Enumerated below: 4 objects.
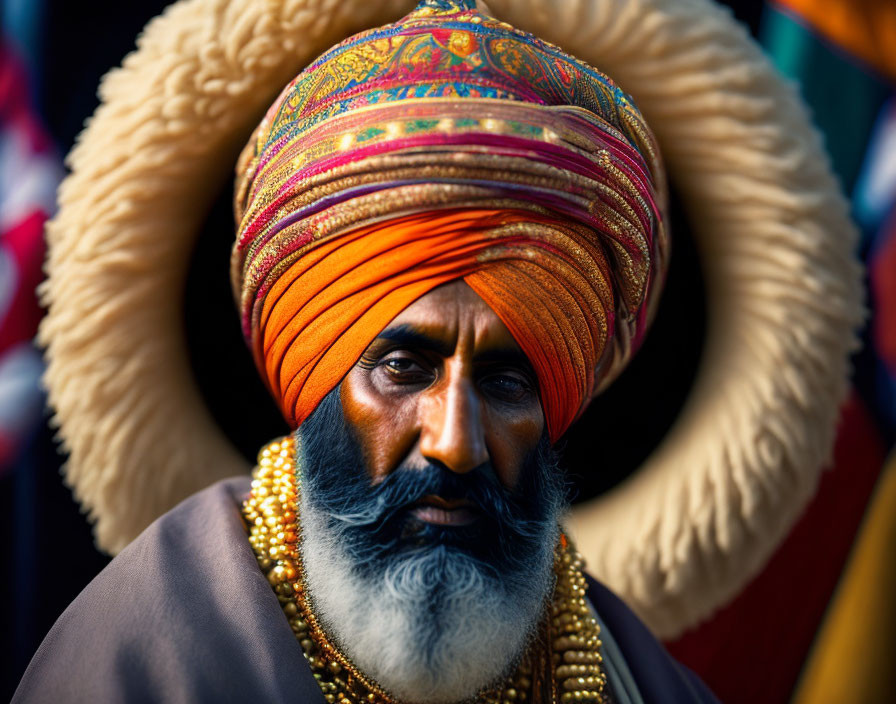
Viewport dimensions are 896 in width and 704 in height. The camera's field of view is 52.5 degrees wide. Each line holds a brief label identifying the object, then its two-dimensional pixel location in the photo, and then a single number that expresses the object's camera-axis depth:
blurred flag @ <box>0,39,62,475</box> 1.71
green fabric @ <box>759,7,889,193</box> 1.85
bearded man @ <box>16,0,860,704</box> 1.01
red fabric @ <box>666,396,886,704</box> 1.65
